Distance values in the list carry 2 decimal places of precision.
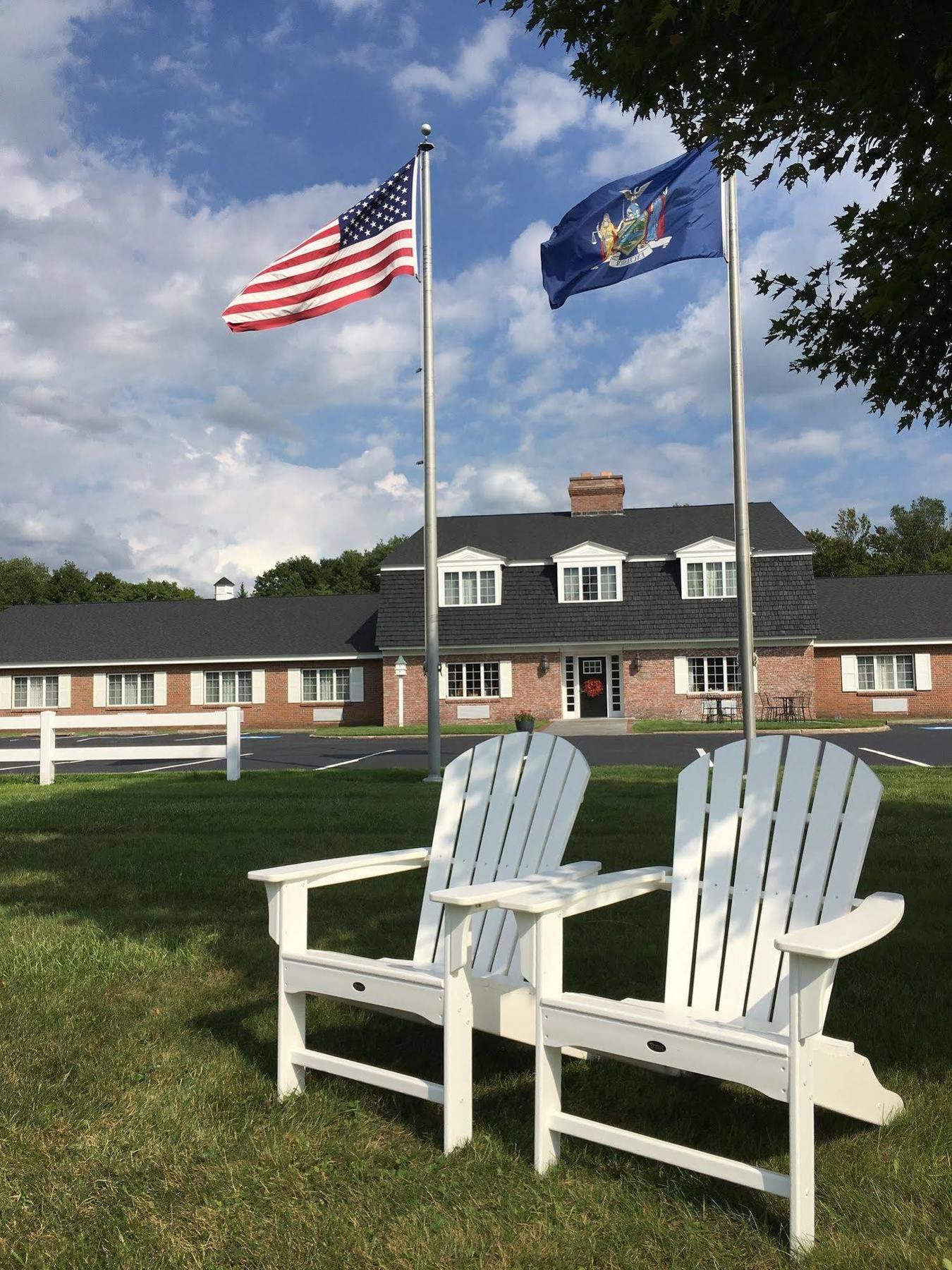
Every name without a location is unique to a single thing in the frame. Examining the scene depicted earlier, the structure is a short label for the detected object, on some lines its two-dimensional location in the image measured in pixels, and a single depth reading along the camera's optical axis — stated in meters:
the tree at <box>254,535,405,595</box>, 60.97
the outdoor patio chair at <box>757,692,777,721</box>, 29.30
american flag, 12.54
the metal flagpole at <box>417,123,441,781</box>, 13.41
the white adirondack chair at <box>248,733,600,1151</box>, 3.09
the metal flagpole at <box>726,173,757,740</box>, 9.59
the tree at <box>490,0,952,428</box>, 3.49
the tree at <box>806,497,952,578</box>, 53.38
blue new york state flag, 10.59
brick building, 30.14
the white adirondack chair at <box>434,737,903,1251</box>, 2.55
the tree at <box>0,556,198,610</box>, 63.22
